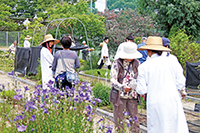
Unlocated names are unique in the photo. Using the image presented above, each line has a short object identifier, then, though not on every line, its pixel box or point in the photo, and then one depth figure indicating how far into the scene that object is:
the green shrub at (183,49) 10.73
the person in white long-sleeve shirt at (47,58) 5.83
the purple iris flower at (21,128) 2.94
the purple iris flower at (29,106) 3.42
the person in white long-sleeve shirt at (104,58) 13.54
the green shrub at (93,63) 15.09
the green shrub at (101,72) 12.52
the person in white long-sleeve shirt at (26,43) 16.28
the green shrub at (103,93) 7.15
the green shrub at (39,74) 11.11
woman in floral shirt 4.10
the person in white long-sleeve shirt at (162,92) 3.22
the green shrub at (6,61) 16.20
